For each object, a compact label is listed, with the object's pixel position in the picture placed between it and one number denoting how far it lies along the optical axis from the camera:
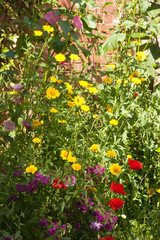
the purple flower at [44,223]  2.02
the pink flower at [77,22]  2.61
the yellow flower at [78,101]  2.30
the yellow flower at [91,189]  2.17
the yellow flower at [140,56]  2.85
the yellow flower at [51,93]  2.33
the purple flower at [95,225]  2.11
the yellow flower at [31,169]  2.08
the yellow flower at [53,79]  2.46
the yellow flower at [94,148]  2.26
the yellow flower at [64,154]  2.13
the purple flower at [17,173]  2.12
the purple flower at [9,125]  2.28
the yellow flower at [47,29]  2.47
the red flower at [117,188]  2.20
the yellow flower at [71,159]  2.10
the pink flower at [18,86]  2.43
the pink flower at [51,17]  2.59
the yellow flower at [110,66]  2.98
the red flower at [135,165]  2.32
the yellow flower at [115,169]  2.25
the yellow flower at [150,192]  2.64
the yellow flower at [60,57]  2.45
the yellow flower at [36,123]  2.32
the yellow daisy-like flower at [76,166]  2.08
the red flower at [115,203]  2.15
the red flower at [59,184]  2.10
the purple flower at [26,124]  2.34
